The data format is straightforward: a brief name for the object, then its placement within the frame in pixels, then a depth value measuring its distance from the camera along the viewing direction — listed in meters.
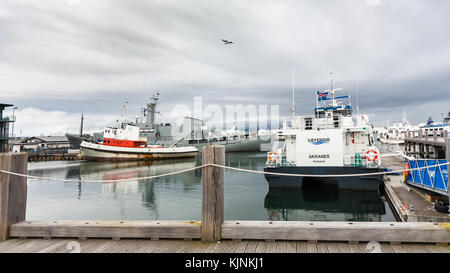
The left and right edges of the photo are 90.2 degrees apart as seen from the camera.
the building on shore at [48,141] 79.05
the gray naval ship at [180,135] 56.41
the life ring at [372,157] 12.25
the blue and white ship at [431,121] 57.41
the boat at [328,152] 12.27
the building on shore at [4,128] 35.62
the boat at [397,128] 84.12
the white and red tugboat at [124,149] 38.59
